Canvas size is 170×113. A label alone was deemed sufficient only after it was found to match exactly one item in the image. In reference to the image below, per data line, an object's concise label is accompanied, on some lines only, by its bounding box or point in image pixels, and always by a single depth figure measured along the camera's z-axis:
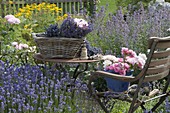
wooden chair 5.49
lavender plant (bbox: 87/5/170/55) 9.11
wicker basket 6.56
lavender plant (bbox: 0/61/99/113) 6.06
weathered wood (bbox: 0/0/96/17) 15.85
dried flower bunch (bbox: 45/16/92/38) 6.65
